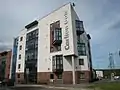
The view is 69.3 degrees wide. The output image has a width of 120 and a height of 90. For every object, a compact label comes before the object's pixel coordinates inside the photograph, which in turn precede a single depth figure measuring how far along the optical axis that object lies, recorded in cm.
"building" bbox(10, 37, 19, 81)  3348
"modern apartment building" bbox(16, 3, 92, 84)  2273
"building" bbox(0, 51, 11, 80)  3627
